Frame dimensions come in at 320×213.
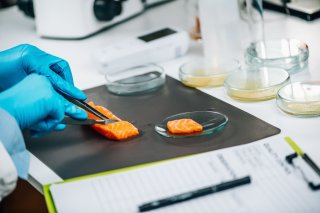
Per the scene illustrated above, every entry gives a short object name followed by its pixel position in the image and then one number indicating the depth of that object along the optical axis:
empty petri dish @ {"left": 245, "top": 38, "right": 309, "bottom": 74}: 1.17
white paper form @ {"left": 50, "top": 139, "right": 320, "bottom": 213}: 0.86
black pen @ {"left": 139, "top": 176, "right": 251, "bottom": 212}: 0.87
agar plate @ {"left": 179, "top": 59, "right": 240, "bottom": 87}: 1.16
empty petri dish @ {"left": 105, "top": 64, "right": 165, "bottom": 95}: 1.18
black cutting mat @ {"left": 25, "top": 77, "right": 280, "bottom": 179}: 0.98
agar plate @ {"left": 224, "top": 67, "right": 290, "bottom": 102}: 1.10
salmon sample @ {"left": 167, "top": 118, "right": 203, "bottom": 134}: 1.02
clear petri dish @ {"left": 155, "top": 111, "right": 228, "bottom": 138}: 1.02
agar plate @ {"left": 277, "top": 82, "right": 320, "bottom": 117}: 1.03
